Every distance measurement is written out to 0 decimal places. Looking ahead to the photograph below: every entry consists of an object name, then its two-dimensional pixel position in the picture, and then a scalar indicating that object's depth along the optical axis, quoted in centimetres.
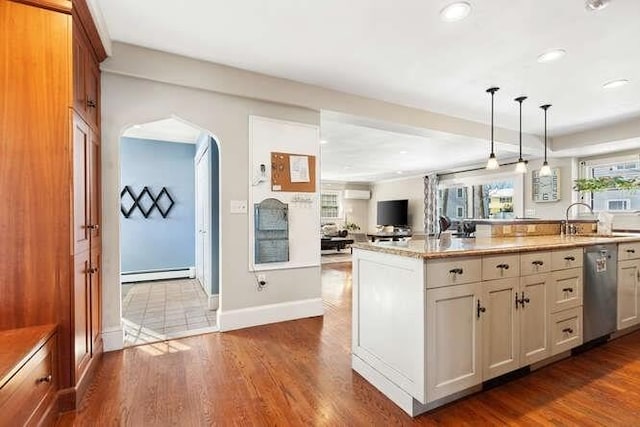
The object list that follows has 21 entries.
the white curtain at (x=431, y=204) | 854
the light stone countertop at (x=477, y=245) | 173
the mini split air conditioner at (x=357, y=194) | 1077
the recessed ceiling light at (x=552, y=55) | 255
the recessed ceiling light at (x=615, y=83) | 309
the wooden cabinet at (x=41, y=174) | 162
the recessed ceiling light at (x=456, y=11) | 200
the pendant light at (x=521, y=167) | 336
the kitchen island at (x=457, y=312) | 167
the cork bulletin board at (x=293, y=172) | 319
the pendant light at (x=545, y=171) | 347
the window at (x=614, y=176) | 482
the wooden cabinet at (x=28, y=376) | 126
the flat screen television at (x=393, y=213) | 954
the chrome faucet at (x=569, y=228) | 348
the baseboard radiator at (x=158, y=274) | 509
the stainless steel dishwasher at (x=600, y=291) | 245
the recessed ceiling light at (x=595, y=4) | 191
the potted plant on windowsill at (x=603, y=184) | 386
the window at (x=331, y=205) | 1062
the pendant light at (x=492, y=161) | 324
